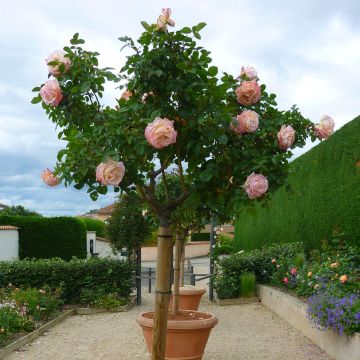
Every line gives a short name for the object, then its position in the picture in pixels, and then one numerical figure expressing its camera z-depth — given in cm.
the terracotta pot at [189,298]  945
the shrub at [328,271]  710
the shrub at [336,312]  571
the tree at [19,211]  3878
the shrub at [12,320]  729
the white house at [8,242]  1775
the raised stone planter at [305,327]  577
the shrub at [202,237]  3772
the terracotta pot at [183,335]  535
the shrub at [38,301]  883
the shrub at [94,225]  2984
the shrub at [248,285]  1125
